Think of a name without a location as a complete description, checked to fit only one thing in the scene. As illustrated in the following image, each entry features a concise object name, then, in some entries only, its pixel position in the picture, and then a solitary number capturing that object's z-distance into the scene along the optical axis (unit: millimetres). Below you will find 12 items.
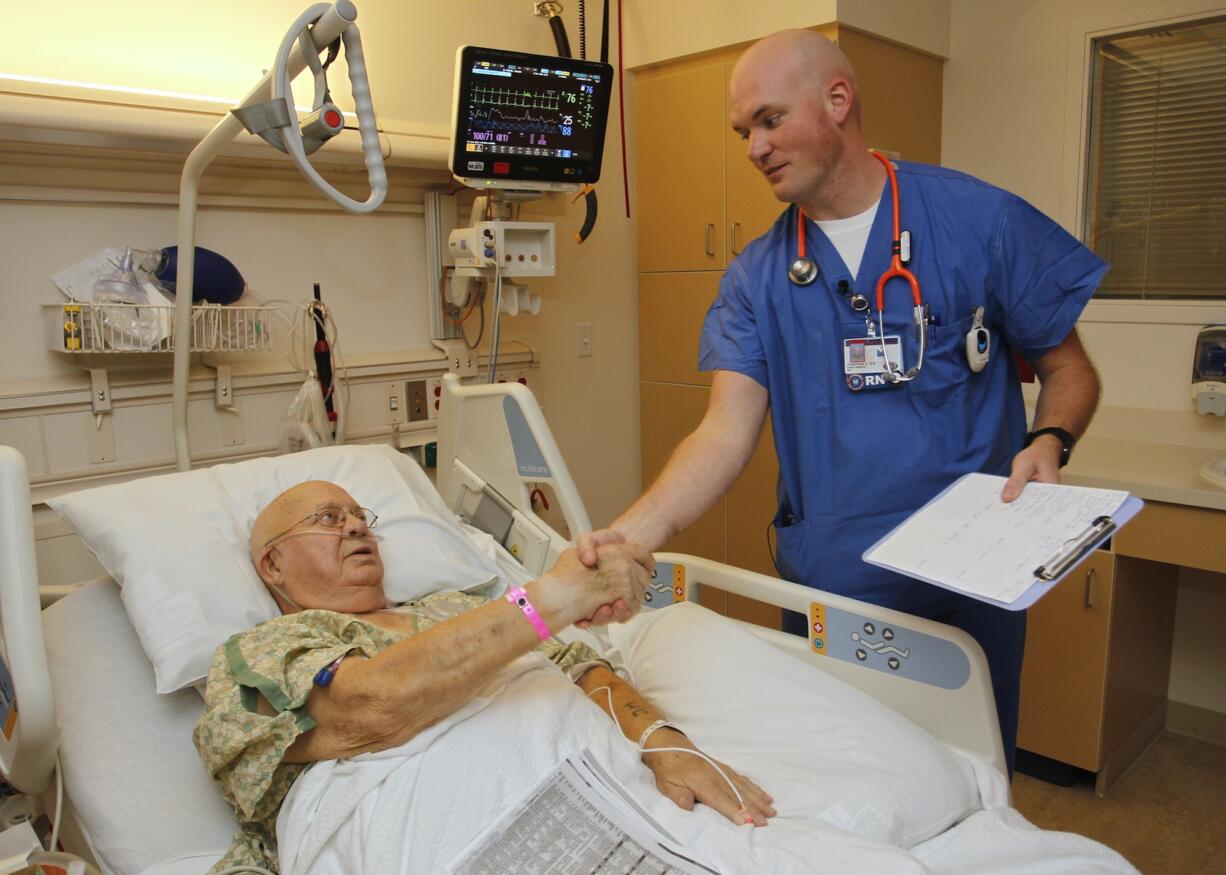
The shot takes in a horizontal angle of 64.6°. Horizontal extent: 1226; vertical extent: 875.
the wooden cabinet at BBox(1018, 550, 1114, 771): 2457
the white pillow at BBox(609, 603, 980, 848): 1262
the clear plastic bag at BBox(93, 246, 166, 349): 2041
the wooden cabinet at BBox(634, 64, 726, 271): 3105
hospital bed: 1197
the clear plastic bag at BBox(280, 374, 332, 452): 2338
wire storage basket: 2002
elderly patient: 1314
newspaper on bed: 1166
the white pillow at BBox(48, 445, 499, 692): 1588
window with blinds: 2754
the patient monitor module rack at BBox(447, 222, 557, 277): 2398
